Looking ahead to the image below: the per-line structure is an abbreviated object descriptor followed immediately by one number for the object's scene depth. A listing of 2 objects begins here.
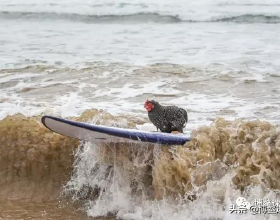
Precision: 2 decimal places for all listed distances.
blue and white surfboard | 9.63
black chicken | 10.24
